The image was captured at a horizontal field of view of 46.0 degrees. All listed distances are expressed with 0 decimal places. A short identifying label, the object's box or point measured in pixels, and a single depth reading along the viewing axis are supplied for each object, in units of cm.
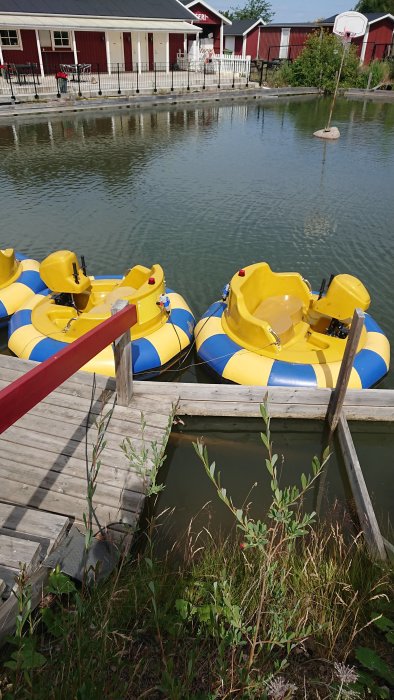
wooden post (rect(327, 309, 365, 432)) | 452
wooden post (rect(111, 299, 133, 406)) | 432
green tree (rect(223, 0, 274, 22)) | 6644
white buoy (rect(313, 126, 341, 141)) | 2012
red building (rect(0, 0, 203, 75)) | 2542
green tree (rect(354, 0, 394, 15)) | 5205
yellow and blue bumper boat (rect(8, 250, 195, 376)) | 586
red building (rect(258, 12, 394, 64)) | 4022
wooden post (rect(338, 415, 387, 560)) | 369
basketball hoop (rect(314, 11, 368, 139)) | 2486
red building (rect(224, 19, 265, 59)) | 4062
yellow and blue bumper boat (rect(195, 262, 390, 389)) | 557
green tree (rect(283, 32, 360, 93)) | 3109
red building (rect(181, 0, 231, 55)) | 3324
